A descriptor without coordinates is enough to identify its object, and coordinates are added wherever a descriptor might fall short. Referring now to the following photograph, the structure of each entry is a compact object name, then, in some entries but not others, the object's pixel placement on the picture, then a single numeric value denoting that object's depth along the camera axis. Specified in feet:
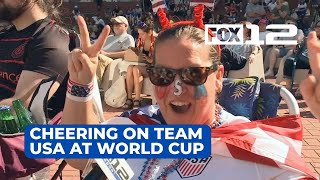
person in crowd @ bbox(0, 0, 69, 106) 7.35
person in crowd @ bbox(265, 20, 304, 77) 27.78
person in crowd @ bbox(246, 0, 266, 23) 41.65
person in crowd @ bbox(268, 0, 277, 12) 40.72
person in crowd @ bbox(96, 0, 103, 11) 62.69
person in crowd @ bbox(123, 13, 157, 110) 21.16
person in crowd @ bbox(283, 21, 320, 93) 23.34
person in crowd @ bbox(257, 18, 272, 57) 27.38
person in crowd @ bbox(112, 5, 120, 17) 58.49
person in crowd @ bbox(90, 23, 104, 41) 45.48
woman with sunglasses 5.23
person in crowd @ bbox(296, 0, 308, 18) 43.25
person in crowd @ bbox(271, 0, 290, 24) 38.77
